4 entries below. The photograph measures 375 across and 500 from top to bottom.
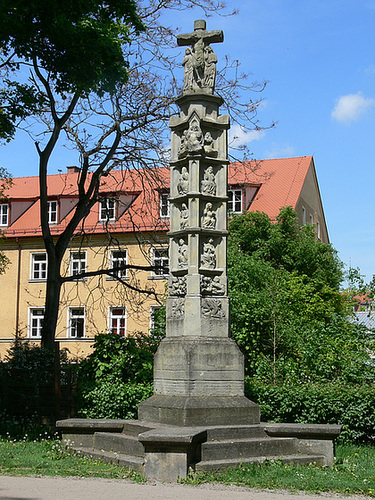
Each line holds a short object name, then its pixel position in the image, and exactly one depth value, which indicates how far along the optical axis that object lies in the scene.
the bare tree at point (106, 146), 17.61
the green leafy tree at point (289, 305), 14.45
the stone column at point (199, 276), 9.37
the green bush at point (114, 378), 13.38
